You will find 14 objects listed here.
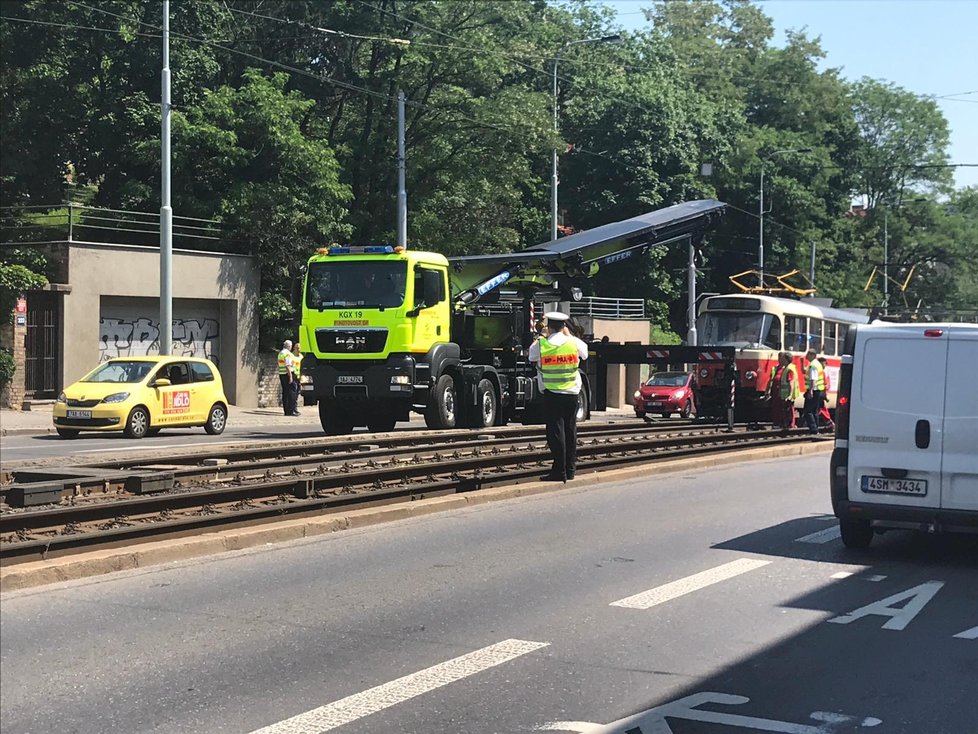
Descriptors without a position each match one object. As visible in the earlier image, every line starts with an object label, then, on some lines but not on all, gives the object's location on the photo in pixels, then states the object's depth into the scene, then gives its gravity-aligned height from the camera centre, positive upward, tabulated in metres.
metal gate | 30.02 -0.05
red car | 36.16 -1.20
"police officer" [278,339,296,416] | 31.45 -0.66
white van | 9.89 -0.57
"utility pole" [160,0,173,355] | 28.03 +2.85
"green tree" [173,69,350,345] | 35.03 +4.79
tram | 28.19 +0.38
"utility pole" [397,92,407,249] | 33.84 +4.22
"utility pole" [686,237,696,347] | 41.72 +1.57
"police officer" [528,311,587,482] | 13.71 -0.31
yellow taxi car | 22.83 -0.95
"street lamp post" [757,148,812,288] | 57.57 +6.06
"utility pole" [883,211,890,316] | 70.95 +6.08
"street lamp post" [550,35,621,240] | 38.40 +4.80
